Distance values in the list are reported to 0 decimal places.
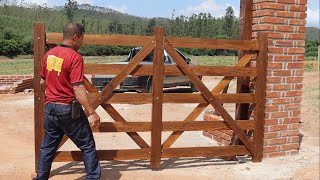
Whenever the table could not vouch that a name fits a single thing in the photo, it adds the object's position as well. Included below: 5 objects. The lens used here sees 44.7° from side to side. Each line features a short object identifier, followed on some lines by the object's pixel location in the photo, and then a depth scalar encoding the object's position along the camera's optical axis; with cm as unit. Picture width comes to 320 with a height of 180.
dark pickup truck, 1212
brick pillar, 564
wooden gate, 485
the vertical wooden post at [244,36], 577
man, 402
